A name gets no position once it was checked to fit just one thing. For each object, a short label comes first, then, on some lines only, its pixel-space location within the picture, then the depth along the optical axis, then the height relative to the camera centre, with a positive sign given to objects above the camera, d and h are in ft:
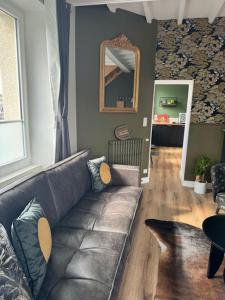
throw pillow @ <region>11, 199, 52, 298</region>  3.92 -2.63
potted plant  12.00 -3.54
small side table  5.37 -3.14
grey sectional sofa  4.17 -3.35
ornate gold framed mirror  10.85 +1.72
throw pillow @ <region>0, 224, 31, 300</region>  2.94 -2.48
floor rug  5.43 -4.52
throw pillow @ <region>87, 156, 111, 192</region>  8.44 -2.64
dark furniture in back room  23.08 -2.70
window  7.27 +0.41
